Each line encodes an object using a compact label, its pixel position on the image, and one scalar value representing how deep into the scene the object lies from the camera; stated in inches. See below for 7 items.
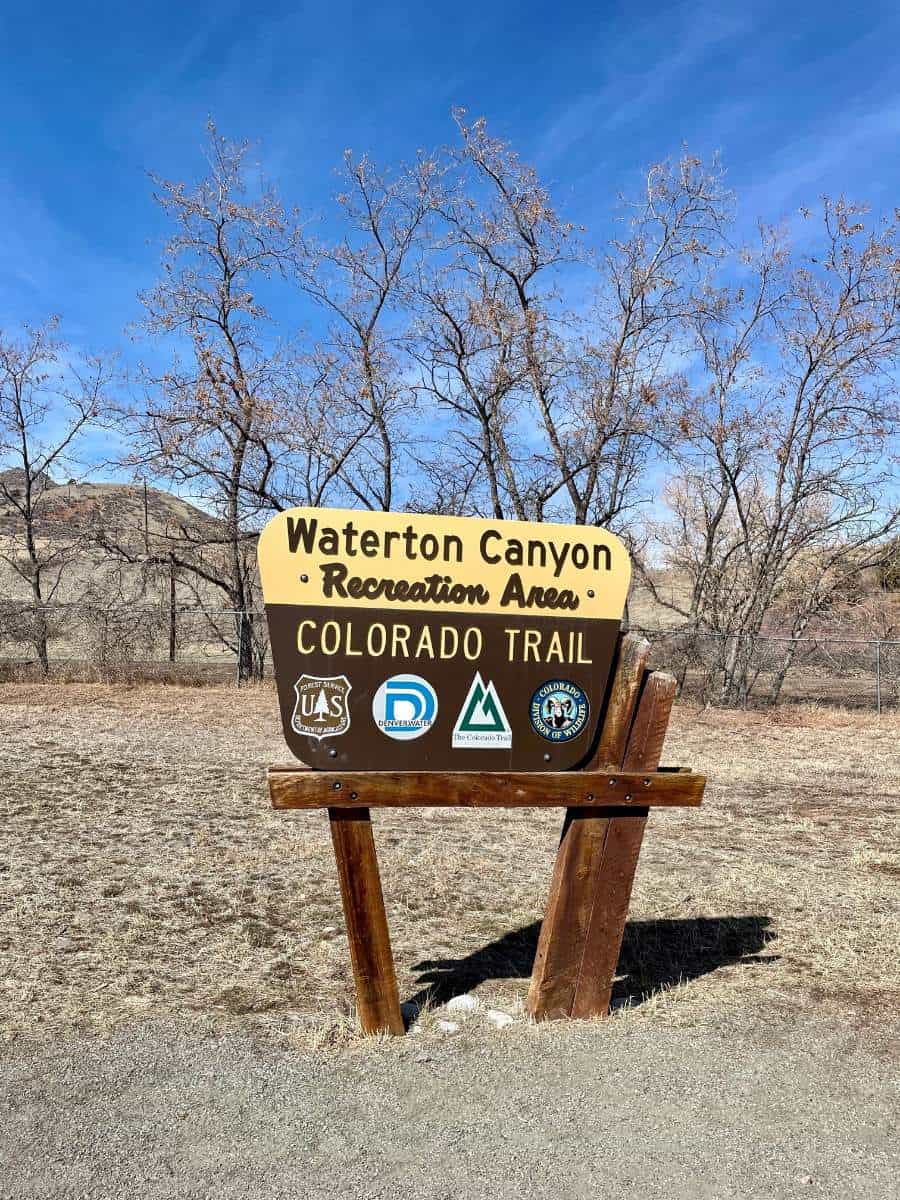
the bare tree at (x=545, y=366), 746.2
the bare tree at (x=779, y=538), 726.5
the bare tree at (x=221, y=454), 744.3
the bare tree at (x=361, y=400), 772.0
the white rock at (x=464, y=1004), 169.6
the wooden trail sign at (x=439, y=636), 149.0
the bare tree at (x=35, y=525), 737.0
